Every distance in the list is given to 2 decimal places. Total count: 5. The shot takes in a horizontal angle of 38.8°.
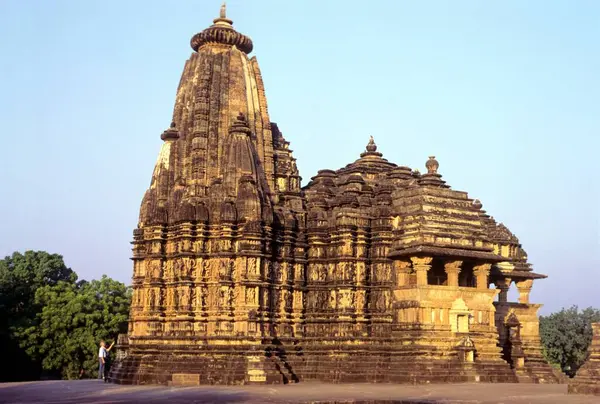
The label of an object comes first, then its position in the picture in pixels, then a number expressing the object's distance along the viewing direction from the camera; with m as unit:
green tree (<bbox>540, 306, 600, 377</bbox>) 51.06
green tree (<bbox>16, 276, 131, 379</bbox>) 43.59
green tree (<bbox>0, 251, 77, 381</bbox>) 43.88
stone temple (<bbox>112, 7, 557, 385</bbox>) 28.53
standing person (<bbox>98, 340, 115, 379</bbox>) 33.41
